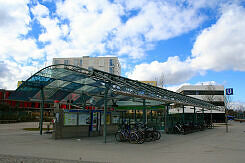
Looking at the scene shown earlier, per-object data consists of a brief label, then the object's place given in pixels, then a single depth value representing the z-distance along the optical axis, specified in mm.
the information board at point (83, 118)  13483
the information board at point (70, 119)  12679
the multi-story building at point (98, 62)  75438
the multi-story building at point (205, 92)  49156
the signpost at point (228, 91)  19842
